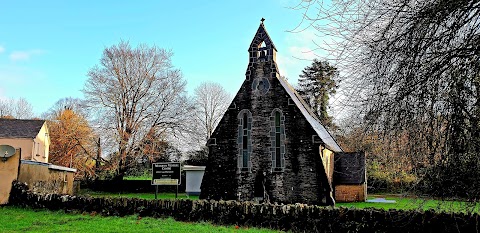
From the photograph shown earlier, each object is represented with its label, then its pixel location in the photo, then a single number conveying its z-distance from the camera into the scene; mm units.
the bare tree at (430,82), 4258
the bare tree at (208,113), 54469
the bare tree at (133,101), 39844
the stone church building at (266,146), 23641
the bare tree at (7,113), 64525
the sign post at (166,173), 21880
